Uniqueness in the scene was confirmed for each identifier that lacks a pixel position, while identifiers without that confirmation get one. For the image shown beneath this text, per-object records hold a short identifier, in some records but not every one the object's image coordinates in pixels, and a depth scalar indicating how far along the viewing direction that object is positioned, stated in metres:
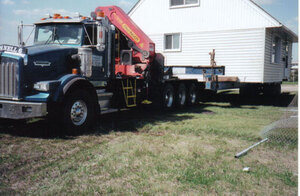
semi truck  6.51
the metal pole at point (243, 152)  5.31
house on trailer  13.64
